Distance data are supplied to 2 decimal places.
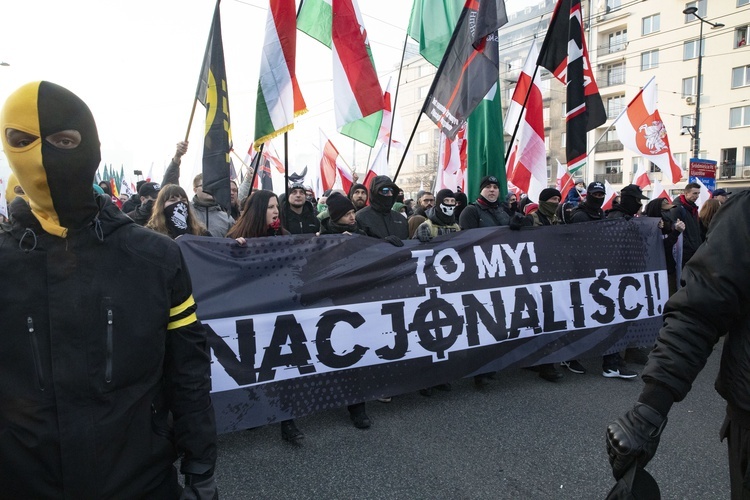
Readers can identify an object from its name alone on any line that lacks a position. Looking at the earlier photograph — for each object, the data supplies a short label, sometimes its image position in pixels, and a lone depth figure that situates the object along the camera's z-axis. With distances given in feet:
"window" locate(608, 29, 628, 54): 137.08
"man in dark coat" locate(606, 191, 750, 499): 5.12
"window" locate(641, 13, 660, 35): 128.47
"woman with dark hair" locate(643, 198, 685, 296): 19.61
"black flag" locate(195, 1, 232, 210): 15.25
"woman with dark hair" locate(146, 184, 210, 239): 13.24
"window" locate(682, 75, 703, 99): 120.88
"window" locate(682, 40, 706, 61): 120.16
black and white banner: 11.87
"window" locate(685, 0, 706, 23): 116.57
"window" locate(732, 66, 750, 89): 111.75
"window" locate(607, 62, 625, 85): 137.90
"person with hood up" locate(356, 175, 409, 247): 16.11
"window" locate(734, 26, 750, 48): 110.83
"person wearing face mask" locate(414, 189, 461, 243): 17.41
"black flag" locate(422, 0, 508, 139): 17.60
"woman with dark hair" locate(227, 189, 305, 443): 13.37
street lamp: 76.25
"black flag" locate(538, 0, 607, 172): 20.20
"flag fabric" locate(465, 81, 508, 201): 19.95
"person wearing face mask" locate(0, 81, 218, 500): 4.19
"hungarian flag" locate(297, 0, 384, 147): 18.08
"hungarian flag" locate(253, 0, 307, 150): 16.28
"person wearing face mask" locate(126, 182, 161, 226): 16.65
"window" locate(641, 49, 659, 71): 128.98
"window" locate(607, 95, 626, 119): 137.80
